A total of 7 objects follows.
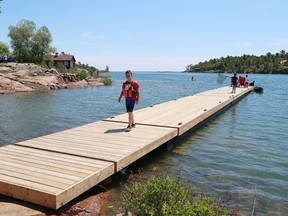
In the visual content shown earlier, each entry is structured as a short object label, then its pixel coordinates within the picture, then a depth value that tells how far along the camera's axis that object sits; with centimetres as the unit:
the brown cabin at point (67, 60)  8231
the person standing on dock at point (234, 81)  2499
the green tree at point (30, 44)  6444
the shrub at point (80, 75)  4623
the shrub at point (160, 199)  371
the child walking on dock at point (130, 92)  906
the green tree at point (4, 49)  8082
